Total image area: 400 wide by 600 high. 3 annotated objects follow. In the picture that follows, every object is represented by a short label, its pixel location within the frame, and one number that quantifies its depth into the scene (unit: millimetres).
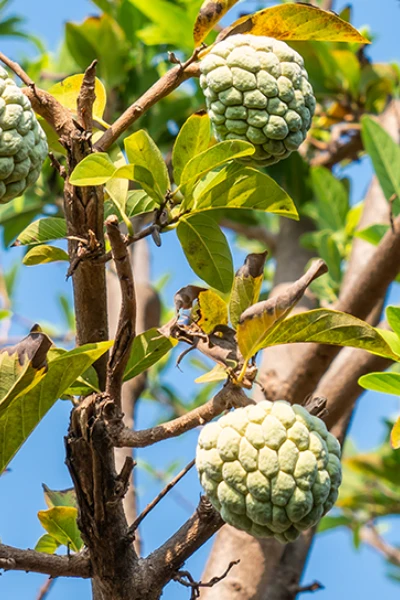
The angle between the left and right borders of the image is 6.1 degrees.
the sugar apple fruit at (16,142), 2293
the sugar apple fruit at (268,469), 2262
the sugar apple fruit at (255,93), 2337
